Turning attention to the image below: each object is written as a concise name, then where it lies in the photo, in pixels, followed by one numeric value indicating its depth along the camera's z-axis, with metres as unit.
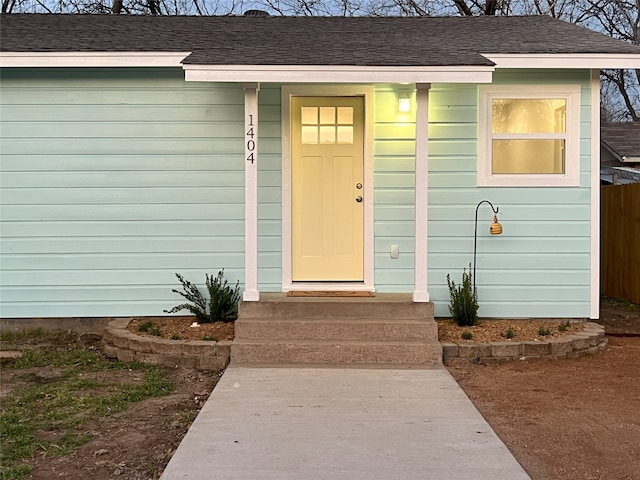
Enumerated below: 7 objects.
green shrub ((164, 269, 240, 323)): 6.03
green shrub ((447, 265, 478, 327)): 5.95
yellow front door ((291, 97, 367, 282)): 6.48
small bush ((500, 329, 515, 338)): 5.58
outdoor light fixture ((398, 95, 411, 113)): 6.32
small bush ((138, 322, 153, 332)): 5.80
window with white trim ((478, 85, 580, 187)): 6.25
